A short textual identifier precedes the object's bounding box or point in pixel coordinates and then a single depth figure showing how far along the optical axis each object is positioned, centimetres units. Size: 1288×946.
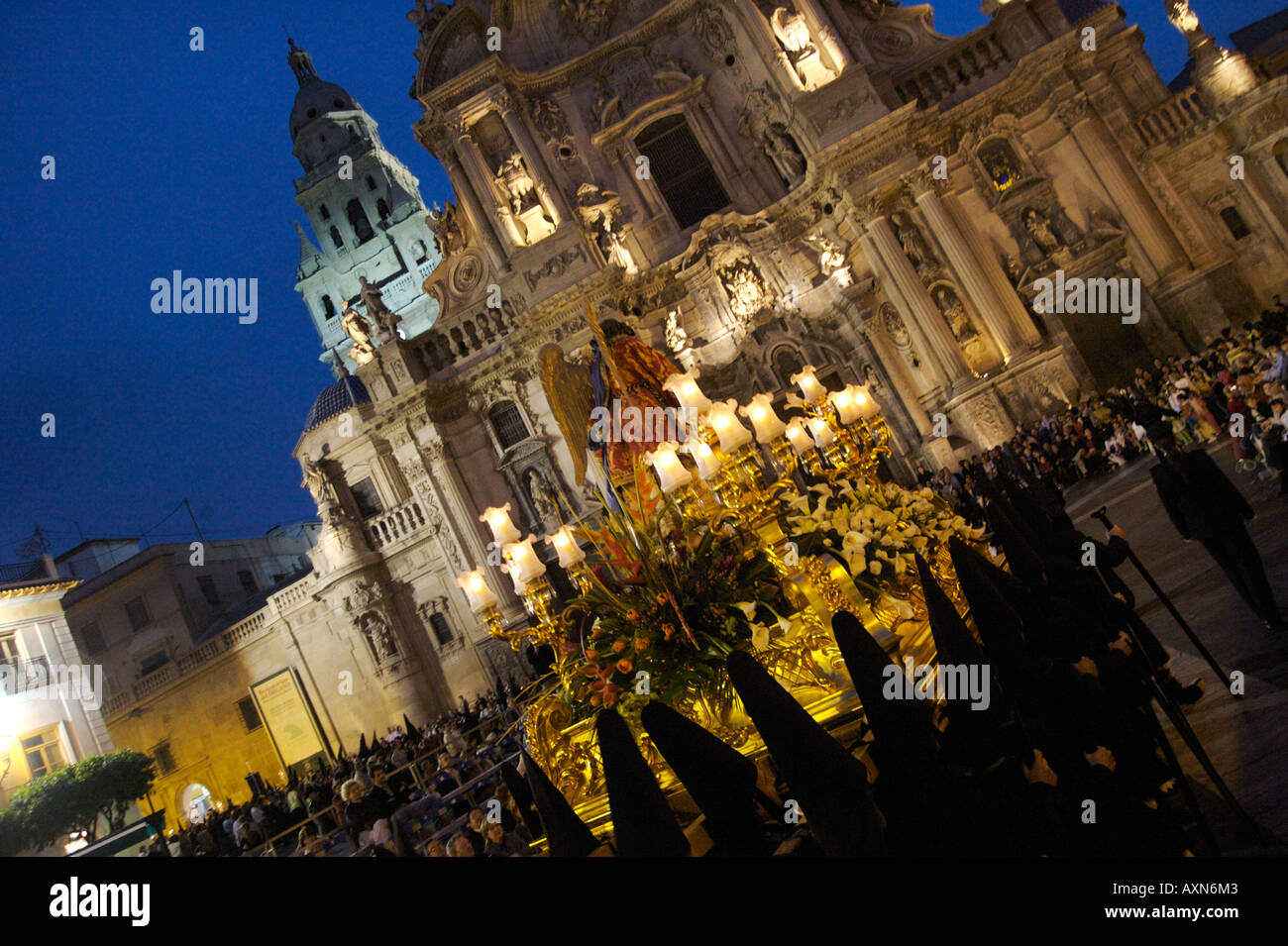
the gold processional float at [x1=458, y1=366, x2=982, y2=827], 476
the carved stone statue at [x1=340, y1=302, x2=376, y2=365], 2411
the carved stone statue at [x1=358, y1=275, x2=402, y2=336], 2420
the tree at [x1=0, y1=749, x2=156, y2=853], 1869
